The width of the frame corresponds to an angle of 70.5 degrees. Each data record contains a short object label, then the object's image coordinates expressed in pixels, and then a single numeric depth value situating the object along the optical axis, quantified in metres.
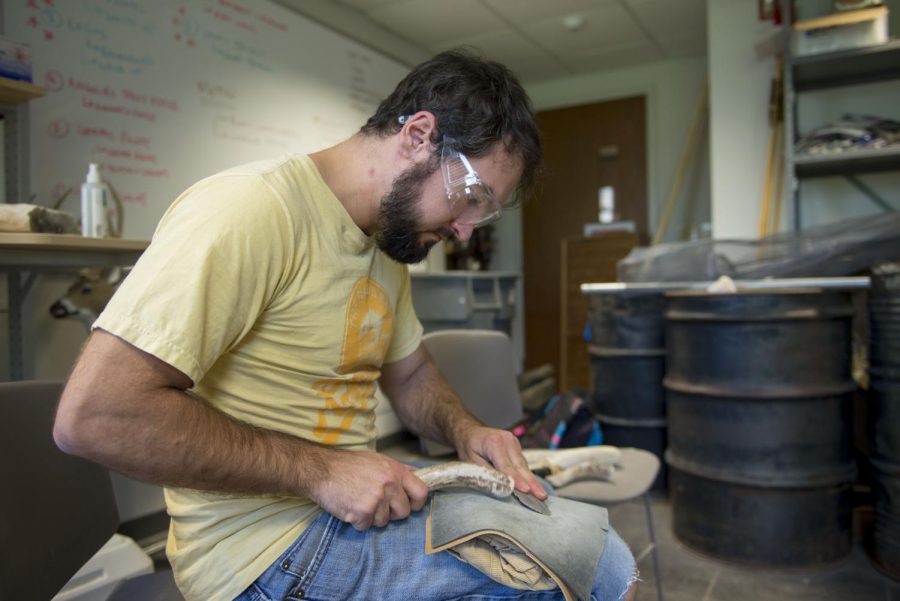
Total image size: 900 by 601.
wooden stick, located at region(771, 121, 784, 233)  3.60
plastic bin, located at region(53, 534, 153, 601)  1.40
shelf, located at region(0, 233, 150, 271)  1.75
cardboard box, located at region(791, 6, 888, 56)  2.94
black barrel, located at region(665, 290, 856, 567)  2.22
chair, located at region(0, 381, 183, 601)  0.85
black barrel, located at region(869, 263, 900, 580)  2.21
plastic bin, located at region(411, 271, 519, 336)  3.92
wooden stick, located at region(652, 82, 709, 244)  4.76
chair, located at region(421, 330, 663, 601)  1.76
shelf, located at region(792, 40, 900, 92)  3.02
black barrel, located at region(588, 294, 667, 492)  2.88
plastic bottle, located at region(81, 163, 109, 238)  2.13
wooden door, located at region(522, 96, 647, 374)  5.22
